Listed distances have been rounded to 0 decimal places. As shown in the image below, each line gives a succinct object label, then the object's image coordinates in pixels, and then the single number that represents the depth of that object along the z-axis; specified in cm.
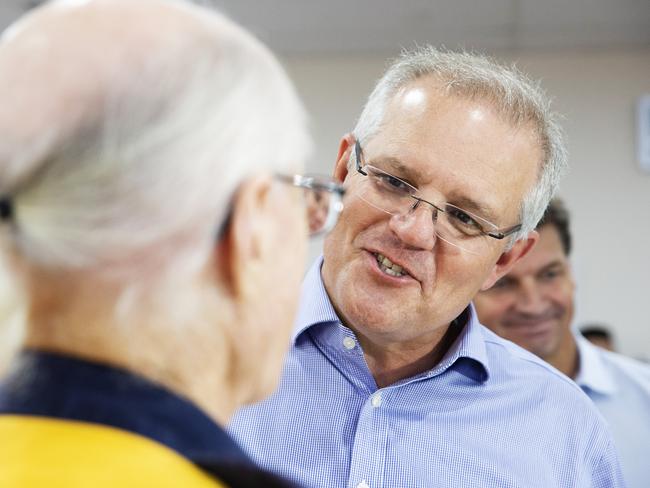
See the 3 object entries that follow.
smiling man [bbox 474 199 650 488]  260
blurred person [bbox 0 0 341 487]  71
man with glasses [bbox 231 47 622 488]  153
